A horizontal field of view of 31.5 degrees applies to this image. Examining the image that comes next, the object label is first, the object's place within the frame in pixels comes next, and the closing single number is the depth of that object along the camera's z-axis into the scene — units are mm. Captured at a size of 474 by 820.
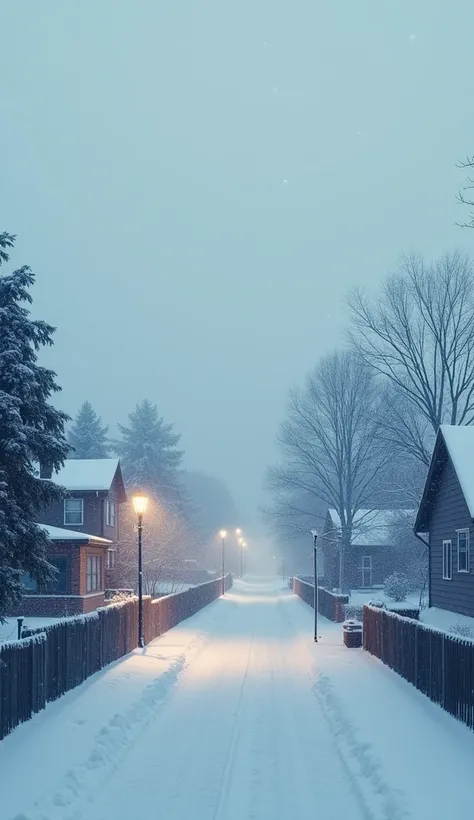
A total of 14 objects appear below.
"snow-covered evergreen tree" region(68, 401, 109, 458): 77500
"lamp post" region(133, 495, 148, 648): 21894
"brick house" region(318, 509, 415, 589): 53438
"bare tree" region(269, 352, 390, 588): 45156
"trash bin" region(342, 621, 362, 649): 22031
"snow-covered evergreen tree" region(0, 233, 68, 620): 14406
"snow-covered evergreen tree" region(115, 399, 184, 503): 69500
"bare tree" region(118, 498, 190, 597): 50344
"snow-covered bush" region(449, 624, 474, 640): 19906
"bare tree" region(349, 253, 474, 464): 32375
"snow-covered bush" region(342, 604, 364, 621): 28359
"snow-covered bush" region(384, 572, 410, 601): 41125
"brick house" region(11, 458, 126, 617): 37062
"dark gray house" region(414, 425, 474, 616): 22547
